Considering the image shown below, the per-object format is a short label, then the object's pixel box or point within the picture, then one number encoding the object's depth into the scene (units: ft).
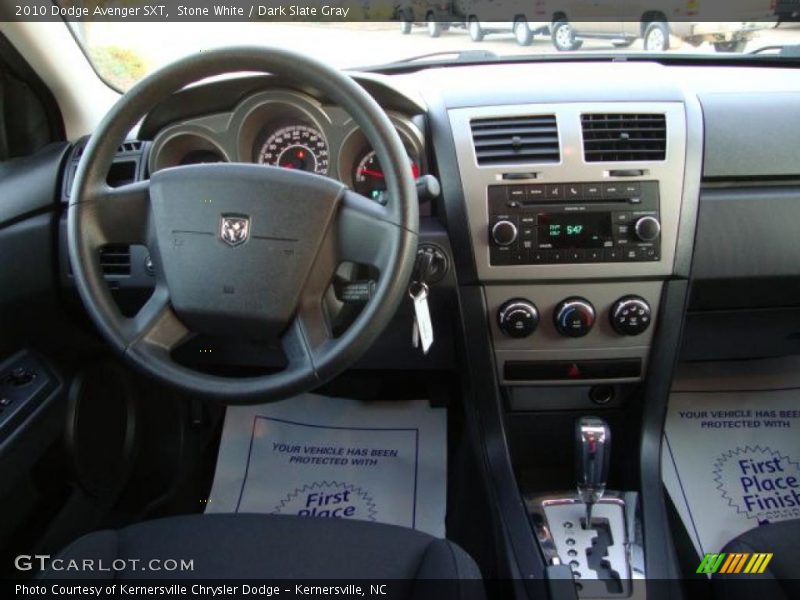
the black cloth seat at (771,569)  4.12
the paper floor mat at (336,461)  6.07
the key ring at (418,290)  4.24
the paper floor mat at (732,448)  5.66
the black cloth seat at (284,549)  3.85
